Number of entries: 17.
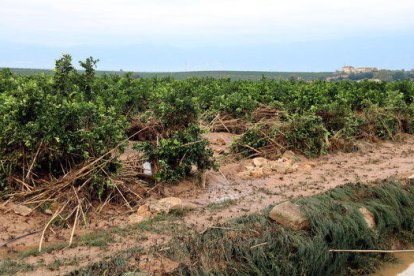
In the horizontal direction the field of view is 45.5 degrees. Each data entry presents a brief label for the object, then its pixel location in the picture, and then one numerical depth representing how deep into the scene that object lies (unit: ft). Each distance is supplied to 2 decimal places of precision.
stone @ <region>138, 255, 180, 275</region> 15.57
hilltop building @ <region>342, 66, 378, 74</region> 213.73
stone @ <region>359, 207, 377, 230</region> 21.29
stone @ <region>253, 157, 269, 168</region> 31.09
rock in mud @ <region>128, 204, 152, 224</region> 21.38
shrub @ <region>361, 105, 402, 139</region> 41.41
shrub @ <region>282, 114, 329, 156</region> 34.65
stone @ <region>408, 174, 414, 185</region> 25.66
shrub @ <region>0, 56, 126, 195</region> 22.15
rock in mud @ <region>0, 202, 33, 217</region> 20.92
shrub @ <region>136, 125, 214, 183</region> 25.70
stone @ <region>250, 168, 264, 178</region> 29.21
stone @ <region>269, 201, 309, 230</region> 19.15
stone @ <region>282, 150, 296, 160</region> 33.24
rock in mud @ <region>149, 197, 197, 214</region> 22.11
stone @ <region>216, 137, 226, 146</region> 39.27
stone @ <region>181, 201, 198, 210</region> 22.66
